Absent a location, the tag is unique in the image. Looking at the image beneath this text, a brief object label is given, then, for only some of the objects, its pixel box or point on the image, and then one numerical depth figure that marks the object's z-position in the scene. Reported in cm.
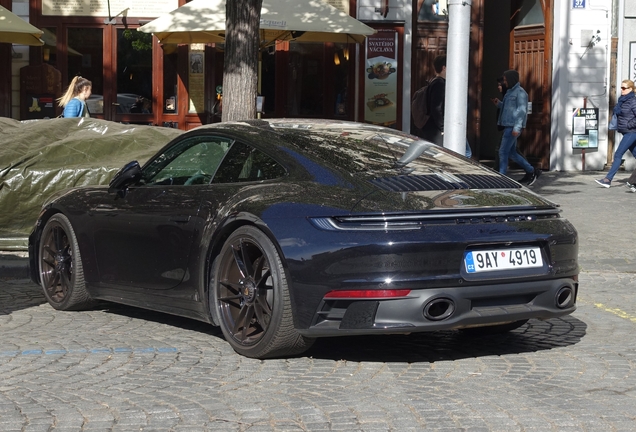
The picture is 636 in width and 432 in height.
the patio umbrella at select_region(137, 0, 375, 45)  1553
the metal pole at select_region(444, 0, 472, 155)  1097
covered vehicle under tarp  1045
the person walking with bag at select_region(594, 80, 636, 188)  1675
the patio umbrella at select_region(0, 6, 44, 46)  1575
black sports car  548
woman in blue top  1284
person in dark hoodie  1672
